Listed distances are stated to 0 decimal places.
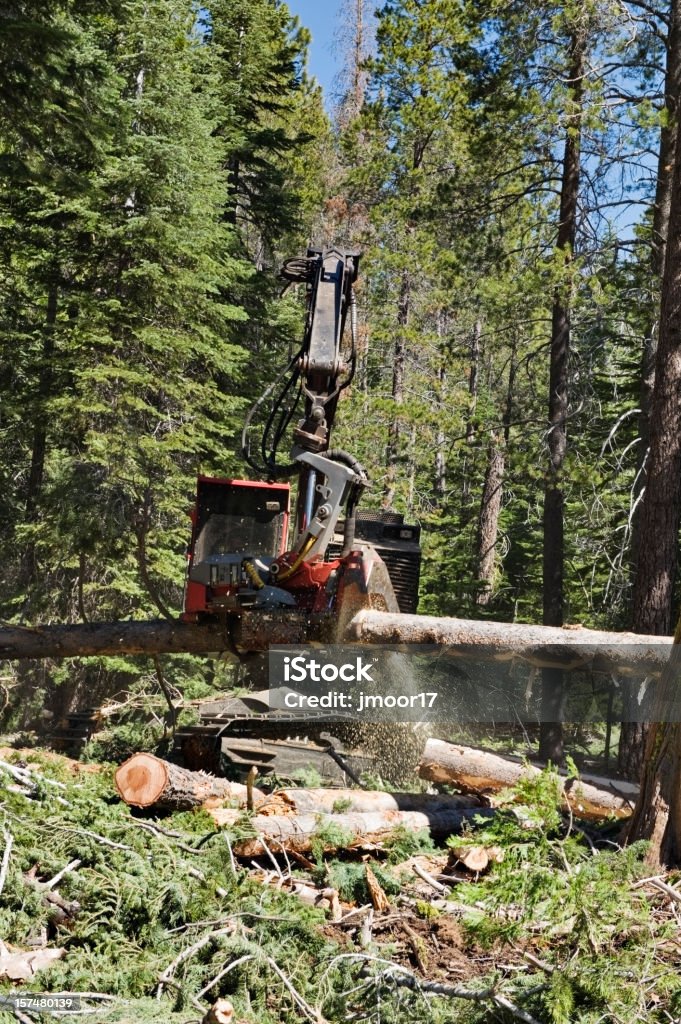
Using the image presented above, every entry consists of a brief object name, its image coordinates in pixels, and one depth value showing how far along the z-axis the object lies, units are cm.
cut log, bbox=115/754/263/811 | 771
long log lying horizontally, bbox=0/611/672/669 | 894
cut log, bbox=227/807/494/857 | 710
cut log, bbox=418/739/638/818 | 926
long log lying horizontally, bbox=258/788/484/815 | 802
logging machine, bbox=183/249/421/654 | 990
